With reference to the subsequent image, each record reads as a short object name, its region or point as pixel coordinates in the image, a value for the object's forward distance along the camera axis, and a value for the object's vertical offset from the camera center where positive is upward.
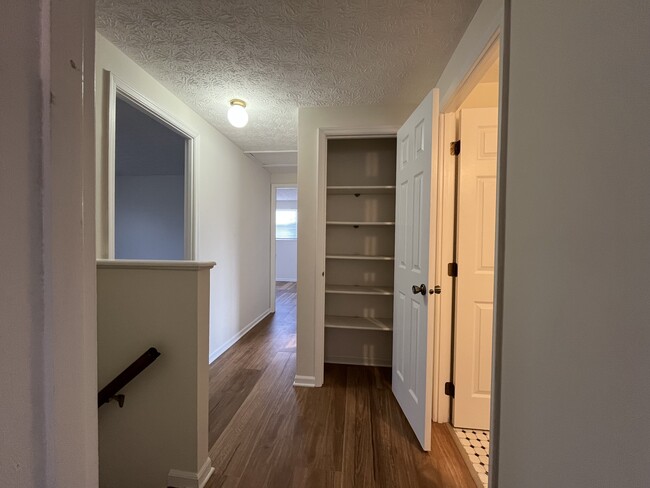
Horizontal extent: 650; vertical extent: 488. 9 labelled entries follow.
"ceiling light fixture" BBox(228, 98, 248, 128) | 2.09 +0.99
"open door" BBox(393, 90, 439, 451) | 1.52 -0.18
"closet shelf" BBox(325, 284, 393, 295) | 2.38 -0.48
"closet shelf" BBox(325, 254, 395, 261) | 2.43 -0.17
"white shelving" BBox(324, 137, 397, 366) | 2.66 -0.06
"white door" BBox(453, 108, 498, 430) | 1.68 -0.15
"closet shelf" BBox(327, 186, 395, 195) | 2.41 +0.48
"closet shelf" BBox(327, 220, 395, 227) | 2.42 +0.15
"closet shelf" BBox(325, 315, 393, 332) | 2.39 -0.80
